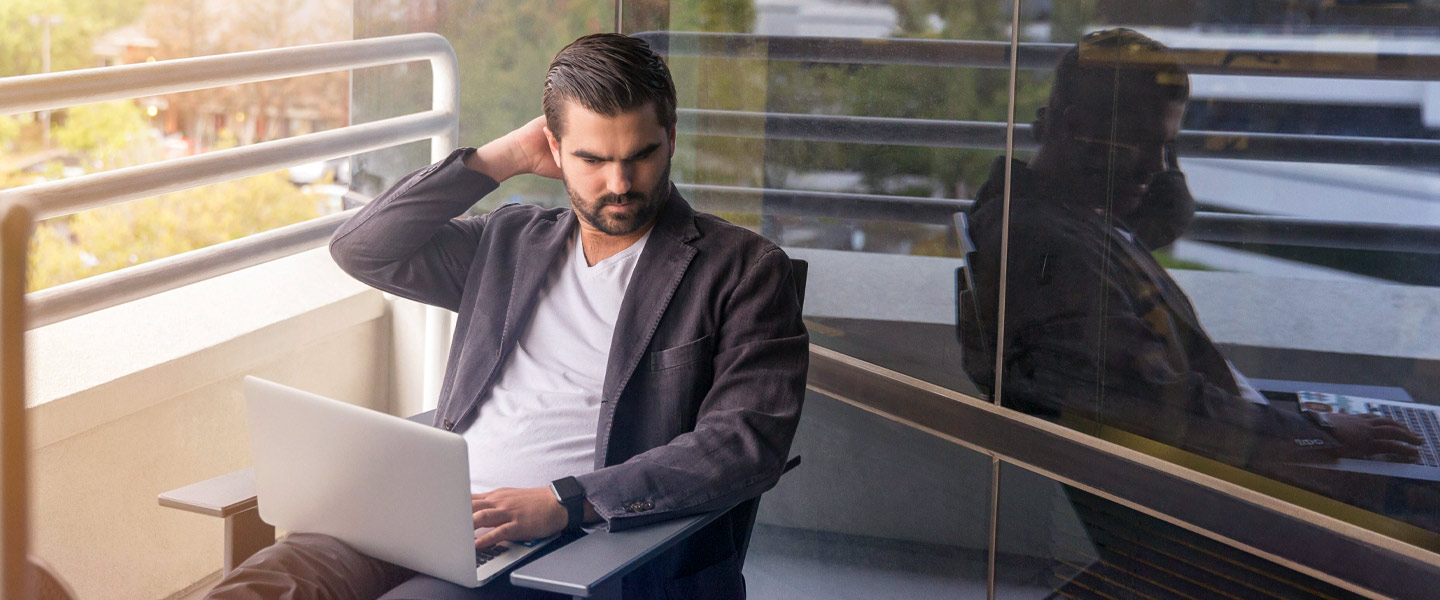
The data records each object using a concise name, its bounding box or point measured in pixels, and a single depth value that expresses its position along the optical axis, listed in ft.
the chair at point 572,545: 4.62
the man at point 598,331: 5.48
